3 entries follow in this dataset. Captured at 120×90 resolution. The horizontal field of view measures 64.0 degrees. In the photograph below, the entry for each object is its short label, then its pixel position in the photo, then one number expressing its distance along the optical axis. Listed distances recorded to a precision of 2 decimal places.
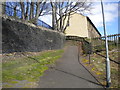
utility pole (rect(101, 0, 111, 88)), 4.75
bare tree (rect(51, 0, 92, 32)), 20.43
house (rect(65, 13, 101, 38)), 25.95
